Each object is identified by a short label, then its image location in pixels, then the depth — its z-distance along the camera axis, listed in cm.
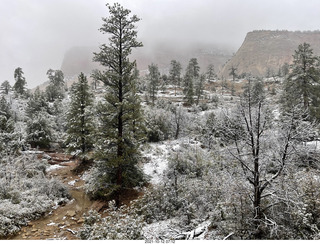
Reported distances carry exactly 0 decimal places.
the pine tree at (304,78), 1773
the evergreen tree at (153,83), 4816
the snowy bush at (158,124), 2463
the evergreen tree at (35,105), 3350
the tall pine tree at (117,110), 1017
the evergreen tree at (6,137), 1577
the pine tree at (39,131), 2308
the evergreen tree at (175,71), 6469
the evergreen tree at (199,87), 4706
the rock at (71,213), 955
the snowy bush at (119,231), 516
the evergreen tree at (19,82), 5234
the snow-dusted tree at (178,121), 2727
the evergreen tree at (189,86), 4503
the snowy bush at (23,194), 802
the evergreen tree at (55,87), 4979
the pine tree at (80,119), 1695
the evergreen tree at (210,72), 7453
